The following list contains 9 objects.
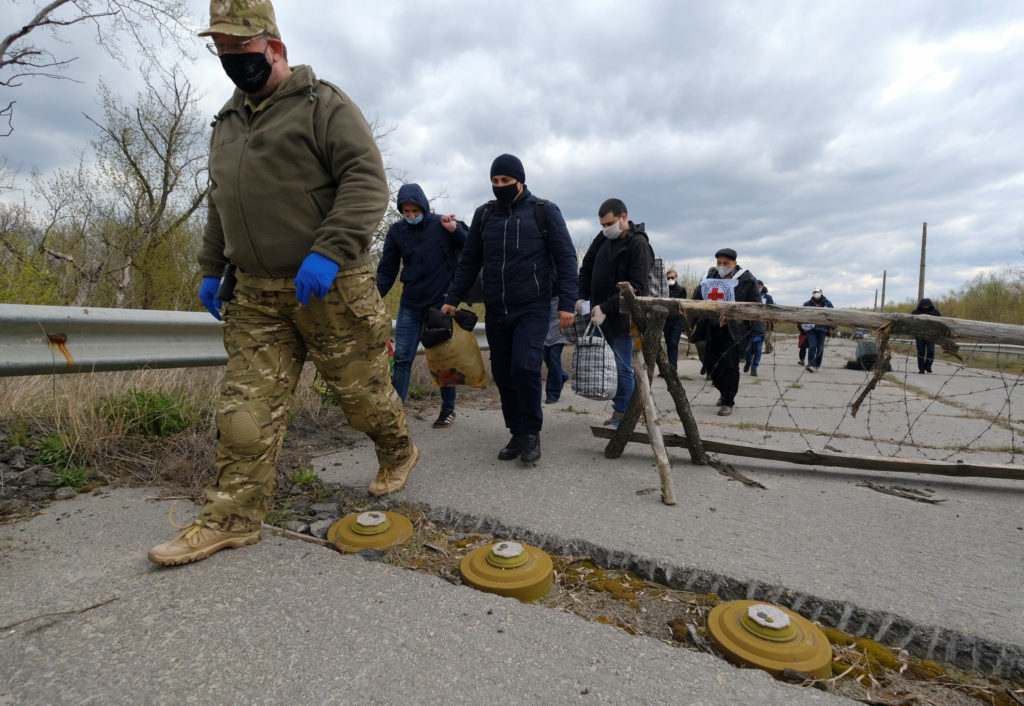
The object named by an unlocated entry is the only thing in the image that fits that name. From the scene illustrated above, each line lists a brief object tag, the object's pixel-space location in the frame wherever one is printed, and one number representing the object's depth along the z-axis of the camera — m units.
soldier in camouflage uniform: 2.11
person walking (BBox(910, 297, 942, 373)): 10.91
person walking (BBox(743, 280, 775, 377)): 9.74
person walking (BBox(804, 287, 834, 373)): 10.65
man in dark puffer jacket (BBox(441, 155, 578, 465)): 3.44
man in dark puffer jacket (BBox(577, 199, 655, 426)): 4.15
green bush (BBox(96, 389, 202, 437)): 3.09
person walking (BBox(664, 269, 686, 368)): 7.20
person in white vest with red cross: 5.52
